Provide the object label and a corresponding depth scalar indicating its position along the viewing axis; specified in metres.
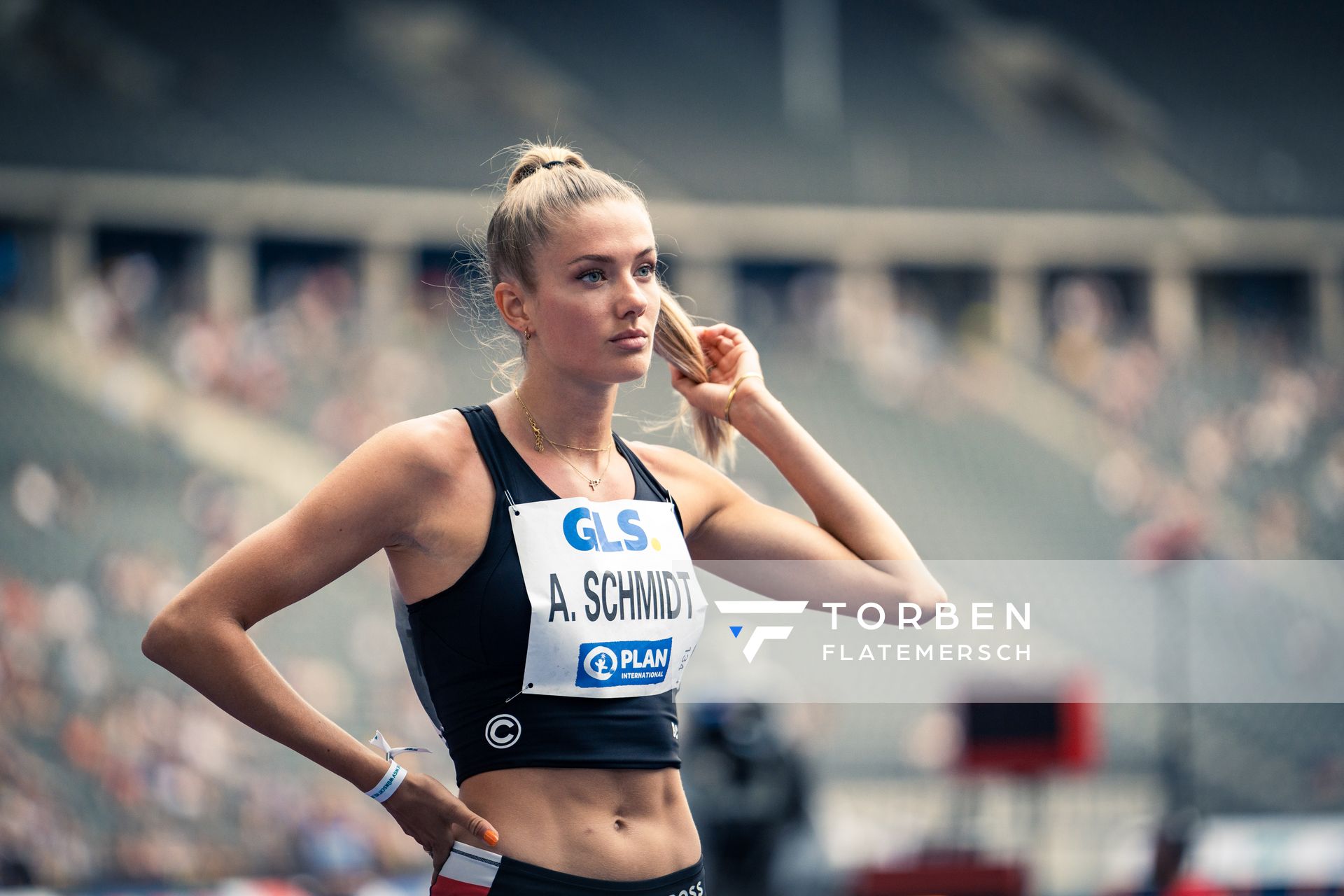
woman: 7.45
